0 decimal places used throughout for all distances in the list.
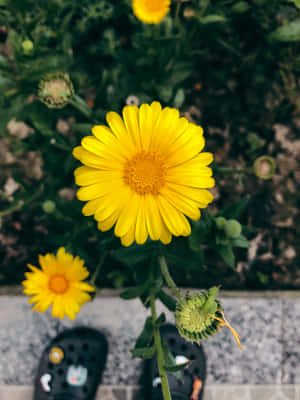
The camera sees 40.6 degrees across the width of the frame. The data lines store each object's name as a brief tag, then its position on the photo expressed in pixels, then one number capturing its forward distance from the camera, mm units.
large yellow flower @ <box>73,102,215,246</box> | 247
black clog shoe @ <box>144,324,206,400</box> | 416
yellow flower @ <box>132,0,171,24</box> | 322
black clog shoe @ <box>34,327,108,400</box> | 421
